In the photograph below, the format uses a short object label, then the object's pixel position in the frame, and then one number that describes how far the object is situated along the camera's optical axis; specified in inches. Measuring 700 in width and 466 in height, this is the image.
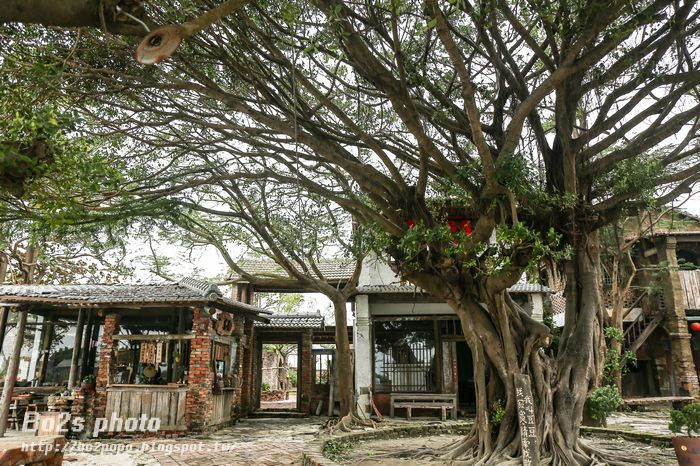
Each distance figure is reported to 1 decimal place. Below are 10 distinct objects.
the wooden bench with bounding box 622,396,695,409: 611.5
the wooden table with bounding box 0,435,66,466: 184.4
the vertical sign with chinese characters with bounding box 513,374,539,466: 233.8
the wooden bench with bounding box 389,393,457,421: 547.2
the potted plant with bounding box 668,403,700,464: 219.6
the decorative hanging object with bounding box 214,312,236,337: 504.3
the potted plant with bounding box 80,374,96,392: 465.1
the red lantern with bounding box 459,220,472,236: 356.8
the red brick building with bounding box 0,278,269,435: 454.6
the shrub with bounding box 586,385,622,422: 392.8
